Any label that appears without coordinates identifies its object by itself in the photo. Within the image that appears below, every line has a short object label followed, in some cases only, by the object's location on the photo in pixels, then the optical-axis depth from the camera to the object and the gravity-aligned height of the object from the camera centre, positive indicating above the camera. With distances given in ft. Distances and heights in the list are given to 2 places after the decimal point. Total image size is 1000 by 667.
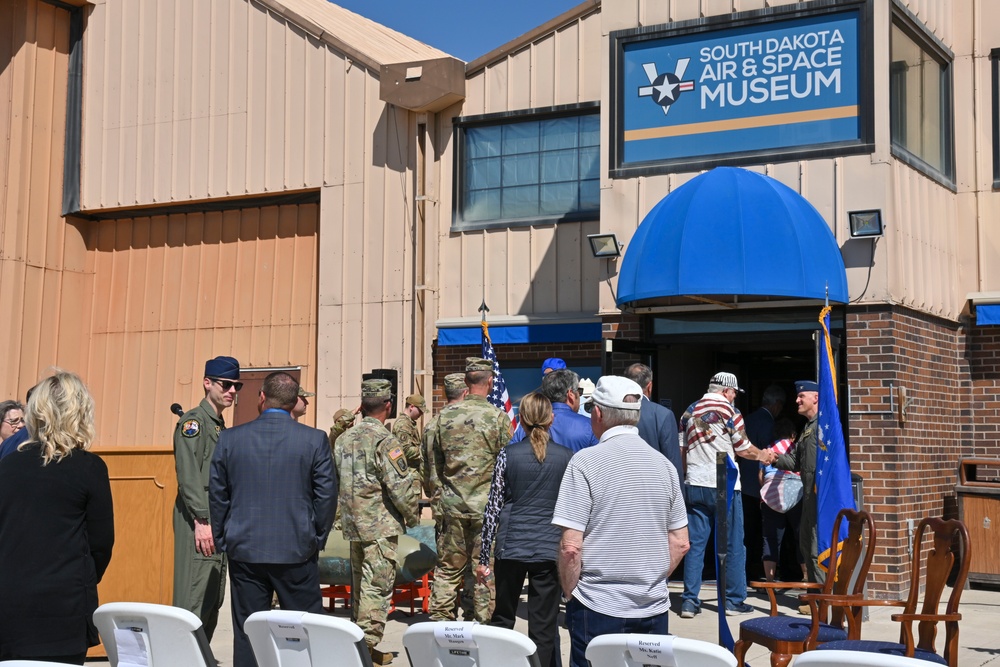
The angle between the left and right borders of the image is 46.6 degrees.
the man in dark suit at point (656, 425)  29.81 -0.39
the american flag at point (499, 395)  38.32 +0.41
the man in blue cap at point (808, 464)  31.63 -1.45
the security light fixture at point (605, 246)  39.01 +5.50
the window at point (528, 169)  45.50 +9.61
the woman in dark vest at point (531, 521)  21.29 -2.10
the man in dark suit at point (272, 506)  21.18 -1.87
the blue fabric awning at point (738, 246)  33.17 +4.80
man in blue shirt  24.44 -0.16
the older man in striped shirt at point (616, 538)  17.03 -1.89
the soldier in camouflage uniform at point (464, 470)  26.68 -1.46
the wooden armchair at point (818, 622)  20.83 -3.96
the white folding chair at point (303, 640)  13.88 -2.89
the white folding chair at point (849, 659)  10.49 -2.30
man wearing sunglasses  23.77 -1.81
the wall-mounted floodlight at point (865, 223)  34.65 +5.68
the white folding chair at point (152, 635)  14.29 -2.92
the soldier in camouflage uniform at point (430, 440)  27.53 -0.80
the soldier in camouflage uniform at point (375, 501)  26.48 -2.20
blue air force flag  30.22 -1.54
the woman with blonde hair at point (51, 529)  16.37 -1.84
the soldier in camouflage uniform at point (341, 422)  36.22 -0.53
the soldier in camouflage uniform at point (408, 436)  34.35 -0.92
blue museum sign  35.99 +10.41
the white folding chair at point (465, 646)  13.12 -2.77
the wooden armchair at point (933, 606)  19.53 -3.35
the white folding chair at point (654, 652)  12.35 -2.64
